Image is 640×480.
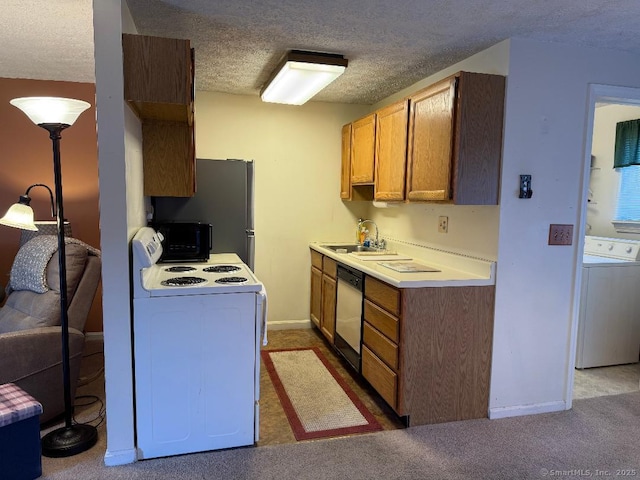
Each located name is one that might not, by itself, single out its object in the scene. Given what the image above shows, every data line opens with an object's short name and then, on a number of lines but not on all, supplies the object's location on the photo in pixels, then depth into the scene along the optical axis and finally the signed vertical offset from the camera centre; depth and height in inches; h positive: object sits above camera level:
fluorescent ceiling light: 110.2 +35.6
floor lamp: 81.8 -12.0
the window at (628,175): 153.6 +13.0
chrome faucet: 165.1 -8.1
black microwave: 118.6 -11.2
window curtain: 152.7 +23.8
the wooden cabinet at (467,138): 95.3 +15.7
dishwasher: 120.6 -33.1
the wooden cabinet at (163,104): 79.5 +19.7
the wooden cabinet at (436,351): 97.4 -34.2
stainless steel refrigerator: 132.9 -1.4
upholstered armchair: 92.3 -29.4
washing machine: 135.1 -32.9
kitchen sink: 160.4 -17.0
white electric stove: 83.8 -32.2
